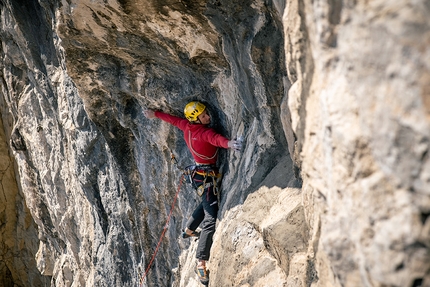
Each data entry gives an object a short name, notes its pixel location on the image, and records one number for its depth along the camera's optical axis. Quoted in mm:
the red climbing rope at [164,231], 6736
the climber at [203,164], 5488
